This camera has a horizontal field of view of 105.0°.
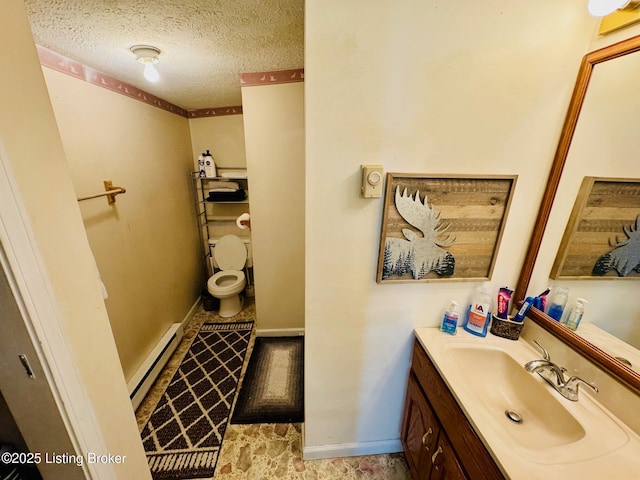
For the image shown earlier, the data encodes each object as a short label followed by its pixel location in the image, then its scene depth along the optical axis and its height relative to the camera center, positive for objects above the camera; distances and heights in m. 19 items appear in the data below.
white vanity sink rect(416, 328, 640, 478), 0.68 -0.77
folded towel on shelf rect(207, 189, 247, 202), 2.72 -0.35
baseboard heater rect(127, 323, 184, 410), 1.69 -1.49
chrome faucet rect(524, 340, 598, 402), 0.86 -0.73
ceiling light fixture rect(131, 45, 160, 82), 1.32 +0.56
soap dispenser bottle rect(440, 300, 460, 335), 1.14 -0.67
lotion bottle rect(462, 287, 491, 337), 1.13 -0.64
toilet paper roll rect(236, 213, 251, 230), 2.45 -0.53
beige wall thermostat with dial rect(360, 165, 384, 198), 0.95 -0.05
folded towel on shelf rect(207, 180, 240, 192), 2.75 -0.25
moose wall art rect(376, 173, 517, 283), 1.00 -0.23
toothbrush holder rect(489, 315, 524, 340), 1.11 -0.69
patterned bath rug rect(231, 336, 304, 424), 1.67 -1.63
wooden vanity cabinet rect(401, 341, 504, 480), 0.79 -0.99
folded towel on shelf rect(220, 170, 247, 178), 2.64 -0.11
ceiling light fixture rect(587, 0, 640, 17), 0.75 +0.50
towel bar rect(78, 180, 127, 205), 1.60 -0.19
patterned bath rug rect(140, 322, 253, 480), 1.40 -1.63
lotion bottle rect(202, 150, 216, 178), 2.65 -0.02
